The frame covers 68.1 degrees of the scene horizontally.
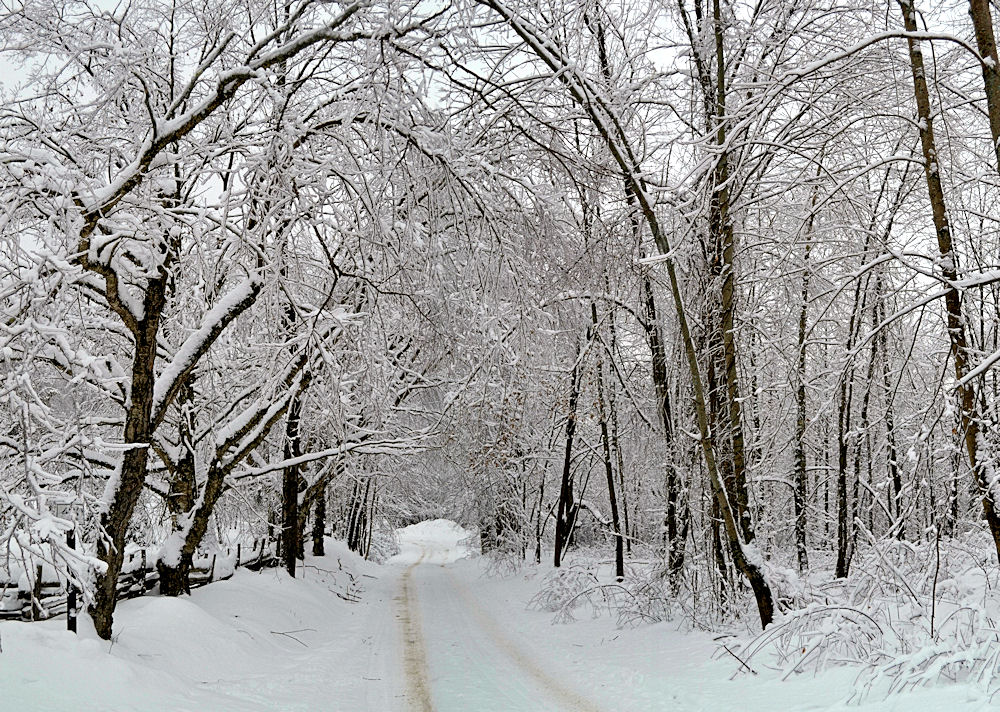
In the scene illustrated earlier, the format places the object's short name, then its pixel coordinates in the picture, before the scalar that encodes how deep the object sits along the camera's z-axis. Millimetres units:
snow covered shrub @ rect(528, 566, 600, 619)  14320
